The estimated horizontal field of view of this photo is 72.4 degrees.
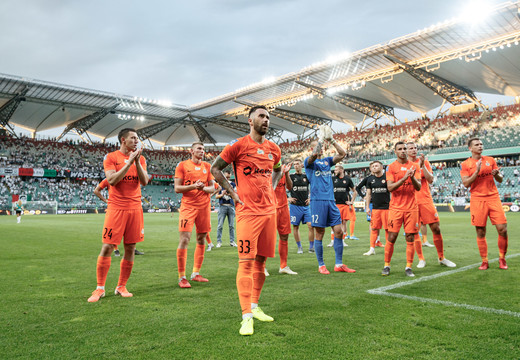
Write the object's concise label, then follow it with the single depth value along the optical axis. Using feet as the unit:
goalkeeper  21.52
